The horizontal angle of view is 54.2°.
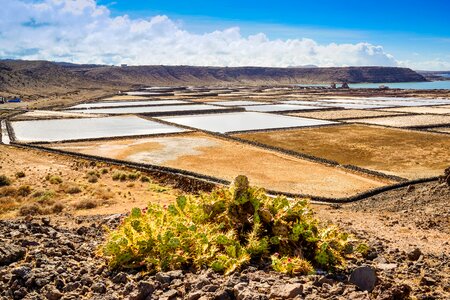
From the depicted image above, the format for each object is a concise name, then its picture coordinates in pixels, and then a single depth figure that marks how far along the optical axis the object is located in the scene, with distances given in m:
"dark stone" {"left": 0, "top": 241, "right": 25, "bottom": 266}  7.62
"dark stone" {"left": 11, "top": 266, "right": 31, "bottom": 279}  6.93
